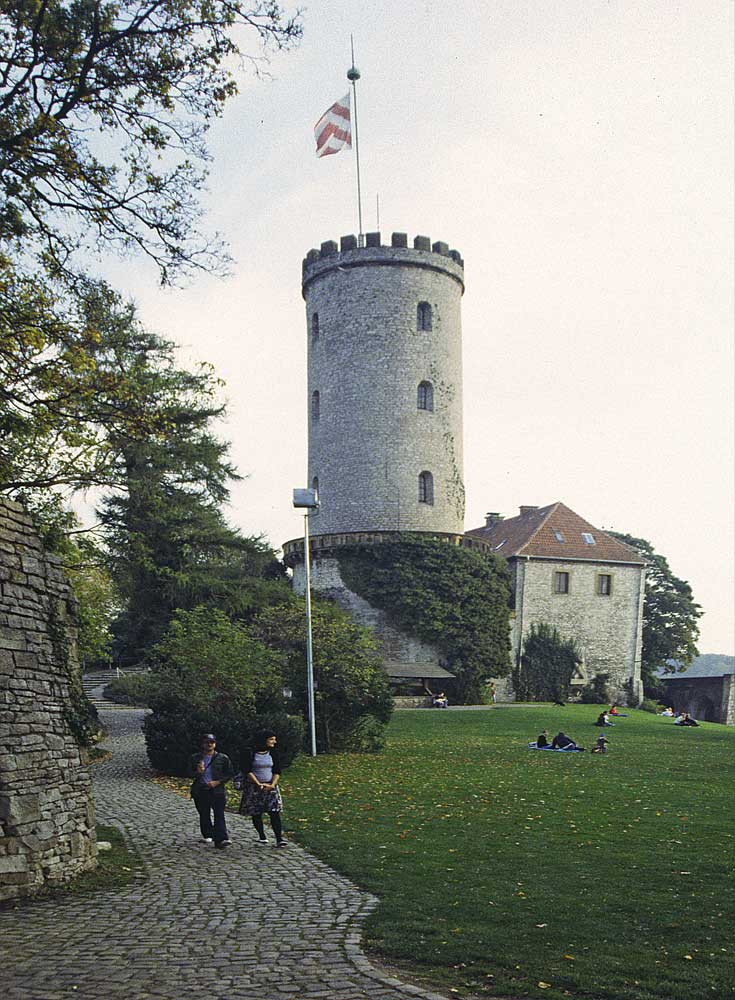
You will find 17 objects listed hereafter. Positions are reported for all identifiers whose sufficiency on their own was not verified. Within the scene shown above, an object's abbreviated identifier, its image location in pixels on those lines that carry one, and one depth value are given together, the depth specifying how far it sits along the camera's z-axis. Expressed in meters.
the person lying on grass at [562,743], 25.40
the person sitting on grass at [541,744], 25.50
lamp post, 22.77
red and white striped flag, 40.22
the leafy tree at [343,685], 24.61
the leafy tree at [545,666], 50.88
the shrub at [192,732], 19.45
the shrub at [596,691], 52.25
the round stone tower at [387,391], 48.59
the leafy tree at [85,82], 12.26
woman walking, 12.30
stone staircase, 46.94
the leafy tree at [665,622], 61.03
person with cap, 12.35
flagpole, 45.78
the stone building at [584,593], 52.72
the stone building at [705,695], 56.91
